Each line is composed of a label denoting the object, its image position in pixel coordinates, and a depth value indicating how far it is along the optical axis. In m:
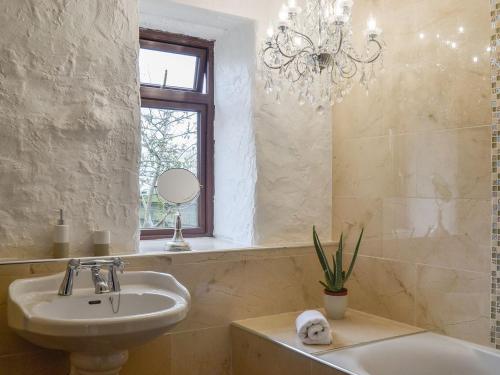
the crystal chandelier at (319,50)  2.04
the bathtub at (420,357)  1.92
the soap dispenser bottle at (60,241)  1.99
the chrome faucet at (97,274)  1.80
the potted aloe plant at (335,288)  2.41
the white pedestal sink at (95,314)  1.50
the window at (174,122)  2.75
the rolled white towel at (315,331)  2.05
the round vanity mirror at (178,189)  2.33
